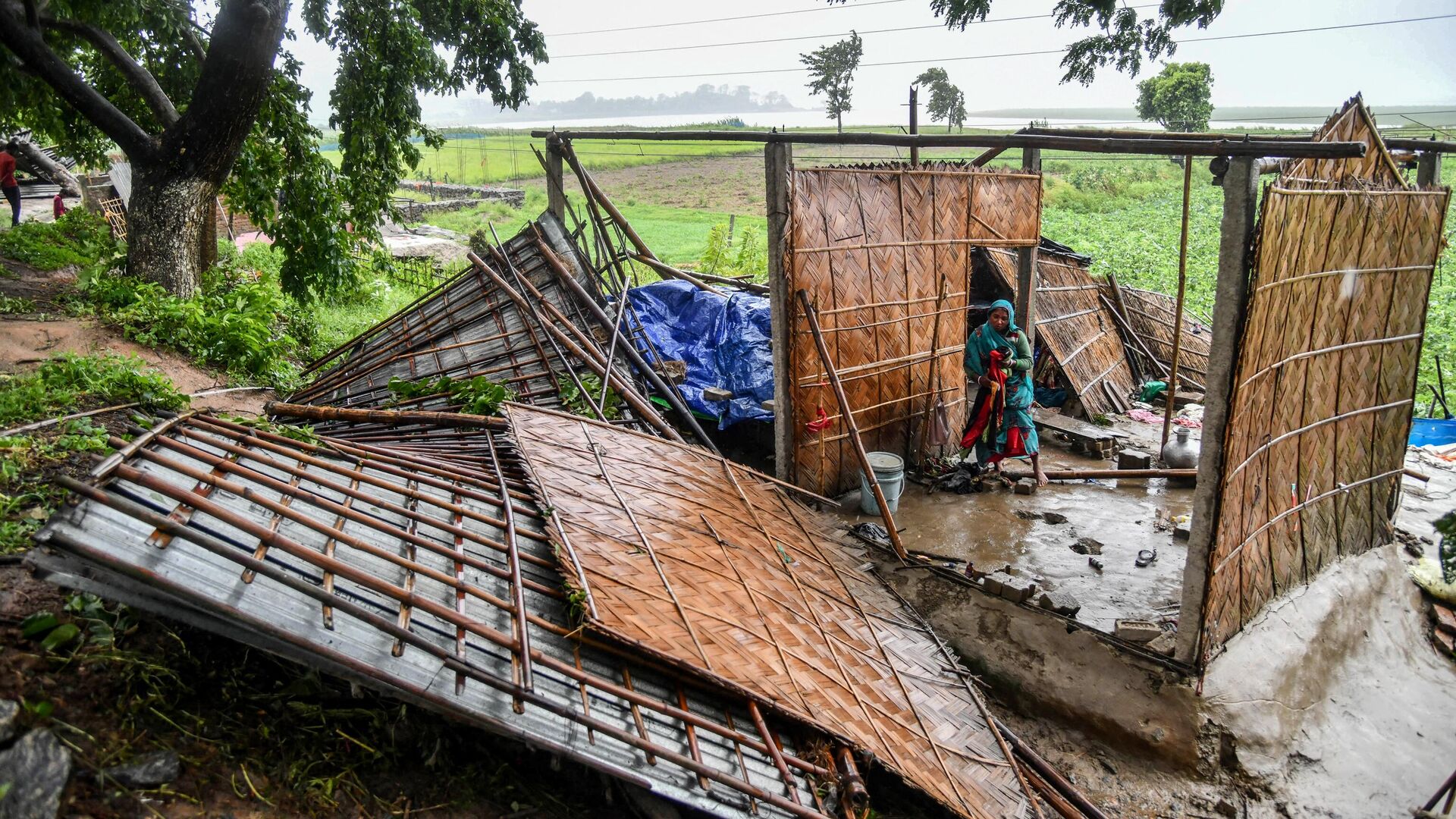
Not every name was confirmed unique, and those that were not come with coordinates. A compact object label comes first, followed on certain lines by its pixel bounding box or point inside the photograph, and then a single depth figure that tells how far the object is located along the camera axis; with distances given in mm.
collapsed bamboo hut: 2613
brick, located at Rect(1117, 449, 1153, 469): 7477
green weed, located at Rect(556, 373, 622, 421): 6242
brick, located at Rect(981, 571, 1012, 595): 5133
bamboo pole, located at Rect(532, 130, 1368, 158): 3859
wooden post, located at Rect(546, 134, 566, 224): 8164
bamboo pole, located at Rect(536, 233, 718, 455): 7035
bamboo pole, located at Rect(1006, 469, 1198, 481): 5948
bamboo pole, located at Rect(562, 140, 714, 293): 8055
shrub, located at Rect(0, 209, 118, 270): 9125
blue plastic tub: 7930
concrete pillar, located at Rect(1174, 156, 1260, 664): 4051
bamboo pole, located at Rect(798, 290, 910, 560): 5781
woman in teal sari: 7023
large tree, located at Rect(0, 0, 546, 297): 6723
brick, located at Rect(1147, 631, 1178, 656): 4605
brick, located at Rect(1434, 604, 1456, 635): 5707
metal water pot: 7262
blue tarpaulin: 7551
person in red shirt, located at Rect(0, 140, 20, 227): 12304
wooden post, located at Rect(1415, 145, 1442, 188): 6098
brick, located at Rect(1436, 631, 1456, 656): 5570
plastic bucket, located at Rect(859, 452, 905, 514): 6641
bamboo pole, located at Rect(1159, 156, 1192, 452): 6250
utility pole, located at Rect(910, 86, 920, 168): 7449
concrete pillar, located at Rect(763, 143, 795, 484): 6027
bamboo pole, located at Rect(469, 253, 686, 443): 6340
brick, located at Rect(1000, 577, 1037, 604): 5020
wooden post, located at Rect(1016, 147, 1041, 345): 8547
